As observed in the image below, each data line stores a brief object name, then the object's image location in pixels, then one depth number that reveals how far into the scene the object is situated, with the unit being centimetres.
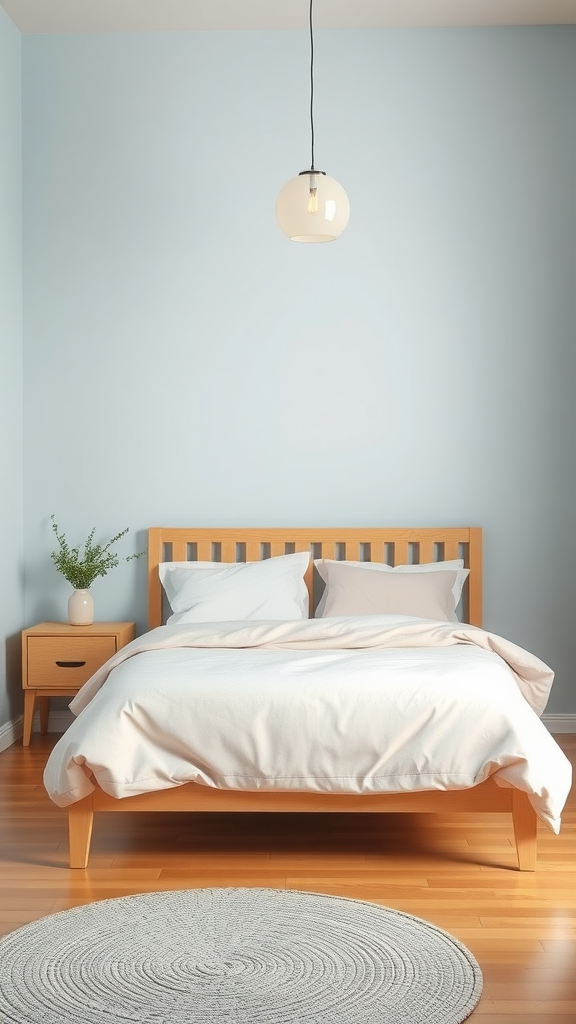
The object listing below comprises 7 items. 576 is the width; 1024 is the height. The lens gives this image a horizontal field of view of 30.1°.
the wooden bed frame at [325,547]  474
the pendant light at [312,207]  363
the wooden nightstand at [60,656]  450
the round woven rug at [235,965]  213
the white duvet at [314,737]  291
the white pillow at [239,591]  438
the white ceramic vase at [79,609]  468
